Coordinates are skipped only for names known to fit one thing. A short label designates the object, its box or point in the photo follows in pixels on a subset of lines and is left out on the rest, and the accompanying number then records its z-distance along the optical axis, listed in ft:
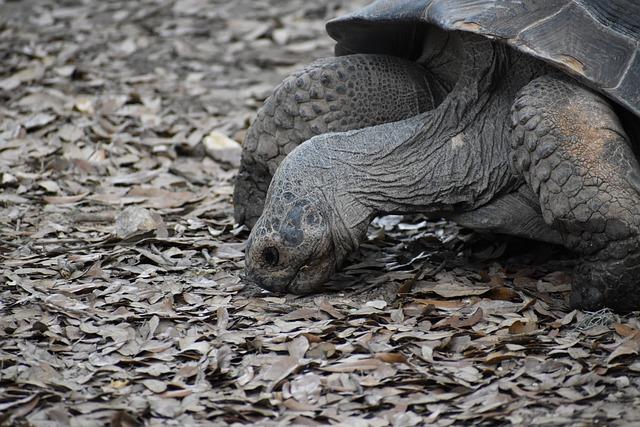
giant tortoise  26.81
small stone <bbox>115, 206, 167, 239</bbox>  34.80
